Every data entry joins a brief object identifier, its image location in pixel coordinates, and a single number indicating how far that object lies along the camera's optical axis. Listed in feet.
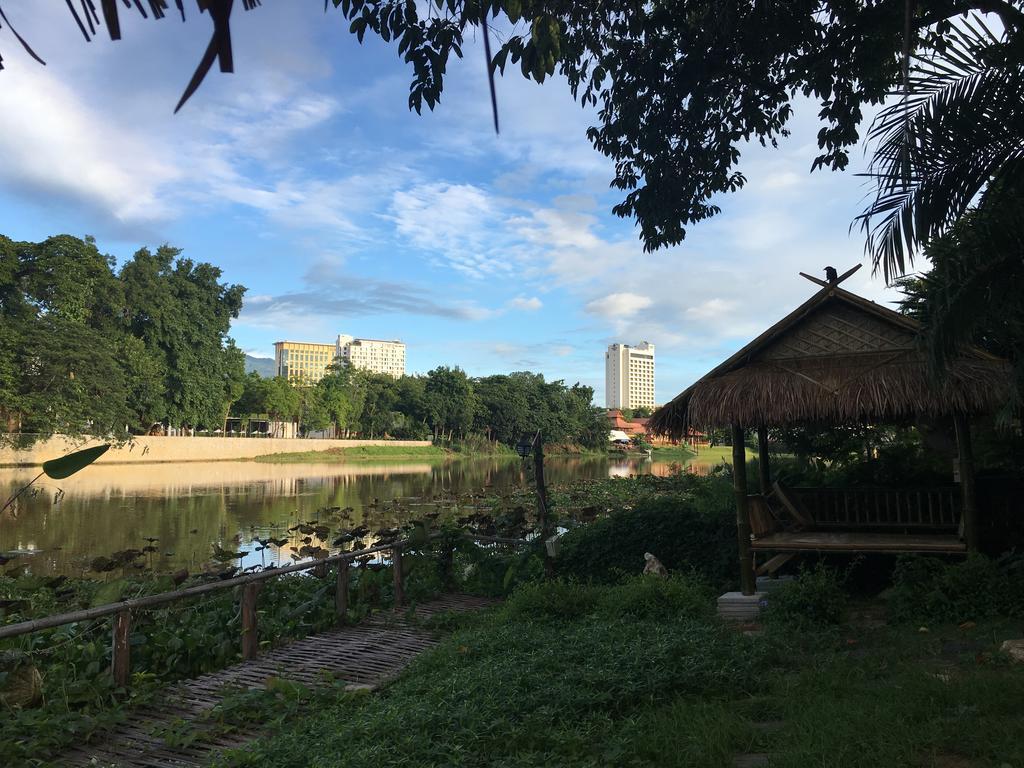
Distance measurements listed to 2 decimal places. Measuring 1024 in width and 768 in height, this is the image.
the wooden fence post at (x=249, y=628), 19.33
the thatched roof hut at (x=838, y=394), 22.31
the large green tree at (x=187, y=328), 134.82
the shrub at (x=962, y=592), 19.90
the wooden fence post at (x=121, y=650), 16.34
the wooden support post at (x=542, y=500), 28.07
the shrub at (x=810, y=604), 20.51
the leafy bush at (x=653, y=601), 20.74
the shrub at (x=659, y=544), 27.63
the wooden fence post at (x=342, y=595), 23.15
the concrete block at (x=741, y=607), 22.50
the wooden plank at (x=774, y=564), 24.97
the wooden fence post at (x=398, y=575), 25.49
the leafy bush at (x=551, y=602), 20.97
